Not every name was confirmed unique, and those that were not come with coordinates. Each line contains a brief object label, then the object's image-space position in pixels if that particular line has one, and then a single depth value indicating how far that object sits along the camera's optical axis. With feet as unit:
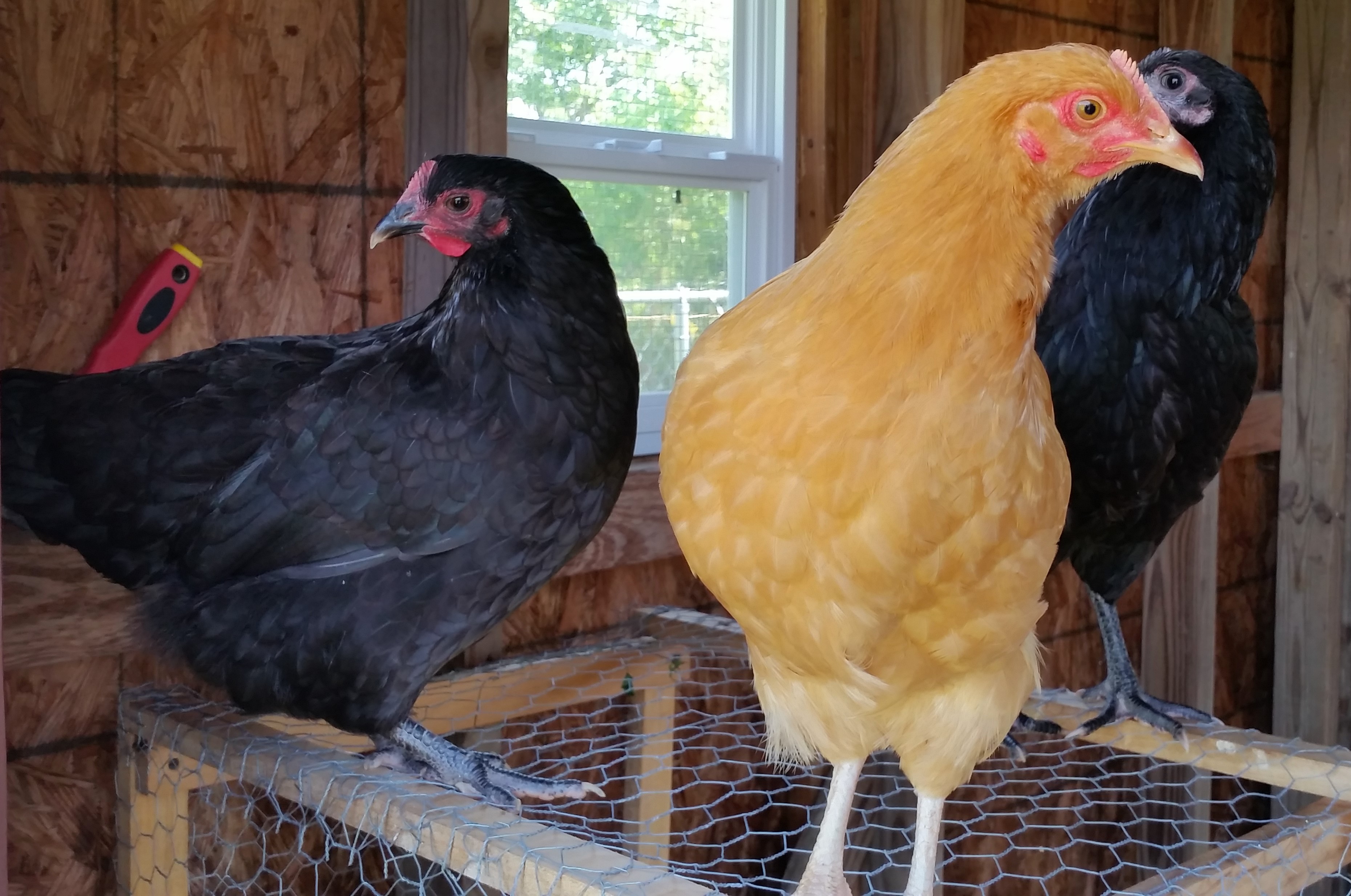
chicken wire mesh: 4.07
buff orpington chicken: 3.09
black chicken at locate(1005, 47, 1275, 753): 5.16
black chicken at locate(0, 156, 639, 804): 4.42
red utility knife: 4.89
